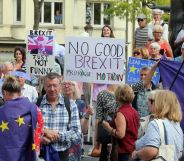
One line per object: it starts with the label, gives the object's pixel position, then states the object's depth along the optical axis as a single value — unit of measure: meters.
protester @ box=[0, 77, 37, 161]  7.93
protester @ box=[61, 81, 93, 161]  10.50
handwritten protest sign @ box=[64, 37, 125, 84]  11.72
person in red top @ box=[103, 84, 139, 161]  9.73
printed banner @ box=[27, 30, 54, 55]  13.68
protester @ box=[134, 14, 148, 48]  16.03
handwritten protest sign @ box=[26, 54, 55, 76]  13.30
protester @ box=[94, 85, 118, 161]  11.27
